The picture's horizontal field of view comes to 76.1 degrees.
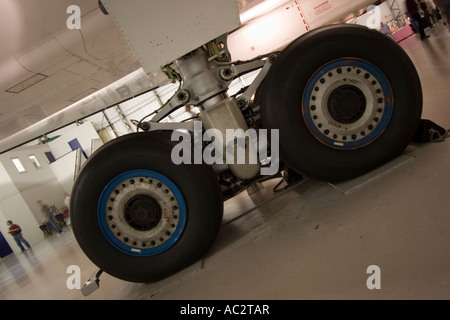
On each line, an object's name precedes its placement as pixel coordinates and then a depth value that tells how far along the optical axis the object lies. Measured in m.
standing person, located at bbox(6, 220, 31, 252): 13.01
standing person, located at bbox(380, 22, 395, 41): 17.55
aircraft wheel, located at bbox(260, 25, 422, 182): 2.03
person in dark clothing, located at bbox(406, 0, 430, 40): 10.29
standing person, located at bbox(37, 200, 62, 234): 15.76
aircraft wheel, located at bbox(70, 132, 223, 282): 2.03
